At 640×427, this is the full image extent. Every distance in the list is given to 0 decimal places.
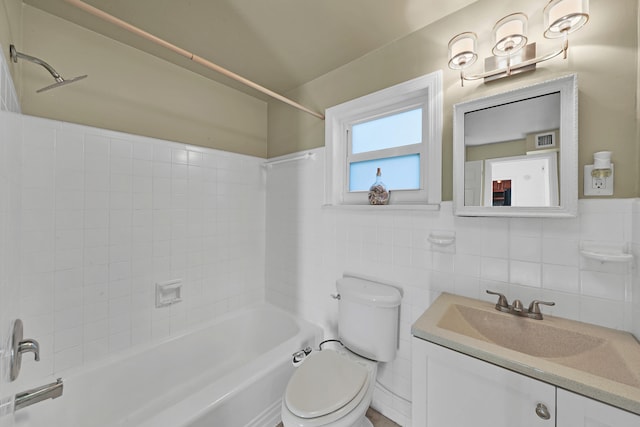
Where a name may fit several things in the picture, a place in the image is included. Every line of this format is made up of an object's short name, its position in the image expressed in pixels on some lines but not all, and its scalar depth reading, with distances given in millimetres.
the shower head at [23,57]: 1072
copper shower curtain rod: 864
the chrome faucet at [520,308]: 1058
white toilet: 1073
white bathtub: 1188
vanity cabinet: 685
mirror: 1021
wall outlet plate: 973
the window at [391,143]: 1409
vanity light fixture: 972
